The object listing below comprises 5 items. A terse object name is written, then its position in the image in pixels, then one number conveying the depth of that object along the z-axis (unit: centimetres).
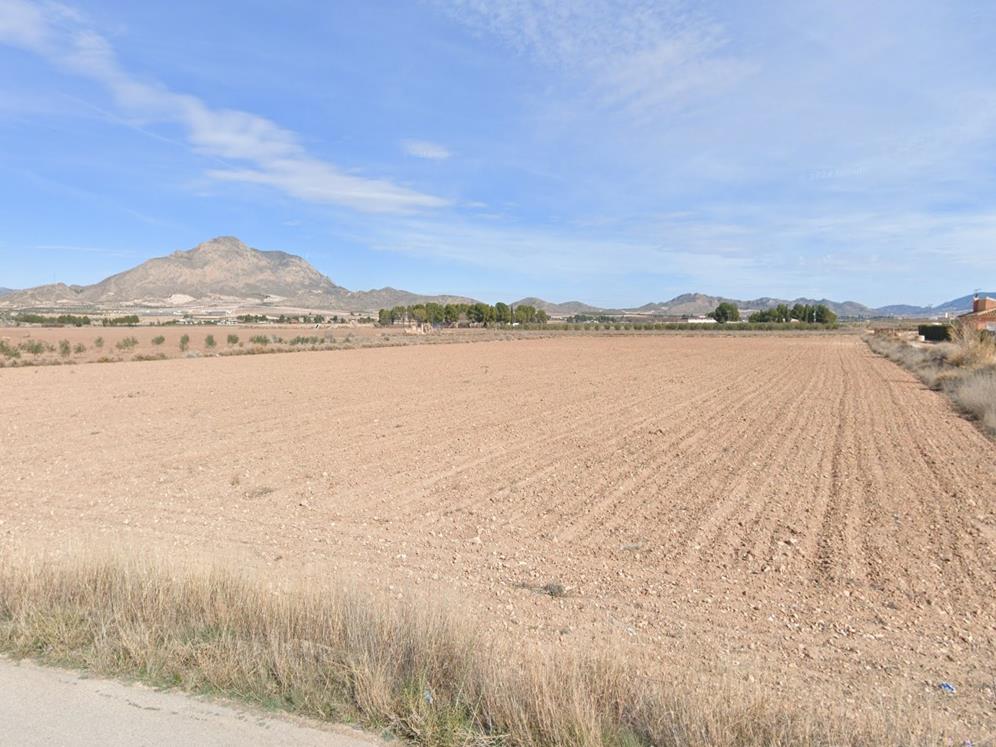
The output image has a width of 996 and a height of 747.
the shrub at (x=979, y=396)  1679
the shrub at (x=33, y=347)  4766
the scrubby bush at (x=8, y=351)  4434
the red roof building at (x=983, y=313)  5542
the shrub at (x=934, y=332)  7883
